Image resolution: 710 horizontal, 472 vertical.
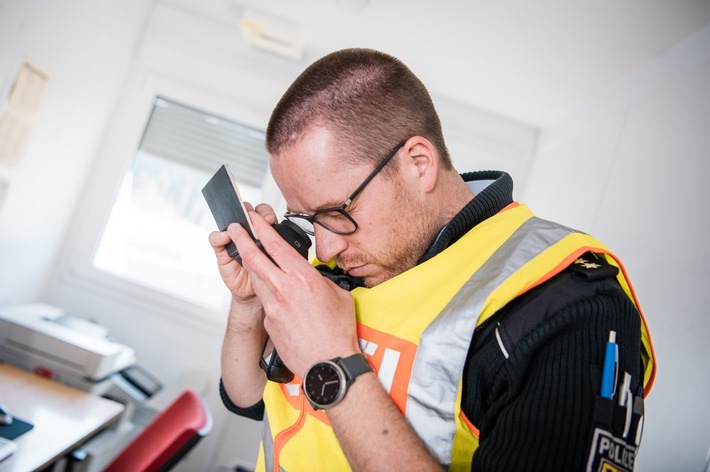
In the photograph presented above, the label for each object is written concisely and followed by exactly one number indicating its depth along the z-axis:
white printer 2.19
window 3.26
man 0.59
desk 1.62
